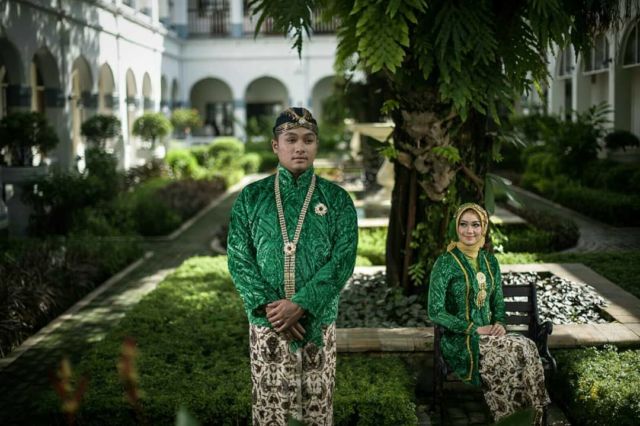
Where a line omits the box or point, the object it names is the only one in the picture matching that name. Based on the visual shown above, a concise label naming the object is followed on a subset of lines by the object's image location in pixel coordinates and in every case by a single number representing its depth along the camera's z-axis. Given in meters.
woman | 3.93
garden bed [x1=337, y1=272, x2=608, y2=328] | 5.73
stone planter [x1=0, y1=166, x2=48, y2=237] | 11.33
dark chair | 4.32
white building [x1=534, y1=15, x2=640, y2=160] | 12.30
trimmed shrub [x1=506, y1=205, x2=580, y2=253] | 9.71
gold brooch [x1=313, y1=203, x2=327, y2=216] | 3.31
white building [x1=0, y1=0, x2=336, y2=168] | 14.09
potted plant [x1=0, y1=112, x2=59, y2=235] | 11.30
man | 3.23
